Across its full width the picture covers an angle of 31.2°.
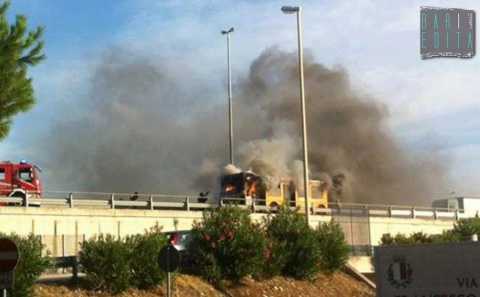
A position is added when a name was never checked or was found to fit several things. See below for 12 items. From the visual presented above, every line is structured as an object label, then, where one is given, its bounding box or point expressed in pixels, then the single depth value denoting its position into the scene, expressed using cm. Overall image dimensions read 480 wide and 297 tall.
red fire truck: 4328
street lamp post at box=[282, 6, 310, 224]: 3709
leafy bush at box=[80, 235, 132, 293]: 2503
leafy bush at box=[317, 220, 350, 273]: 3500
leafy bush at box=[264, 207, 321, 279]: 3226
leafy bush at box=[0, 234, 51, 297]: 2202
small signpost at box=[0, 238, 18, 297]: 1424
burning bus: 5334
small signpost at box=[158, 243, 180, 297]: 2108
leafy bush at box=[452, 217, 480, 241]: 4853
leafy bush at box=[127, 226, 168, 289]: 2602
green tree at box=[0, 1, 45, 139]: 1836
